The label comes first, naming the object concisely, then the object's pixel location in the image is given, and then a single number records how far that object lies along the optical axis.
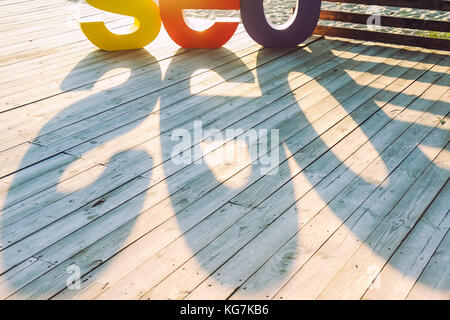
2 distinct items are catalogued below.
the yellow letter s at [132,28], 4.82
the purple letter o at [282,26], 4.87
